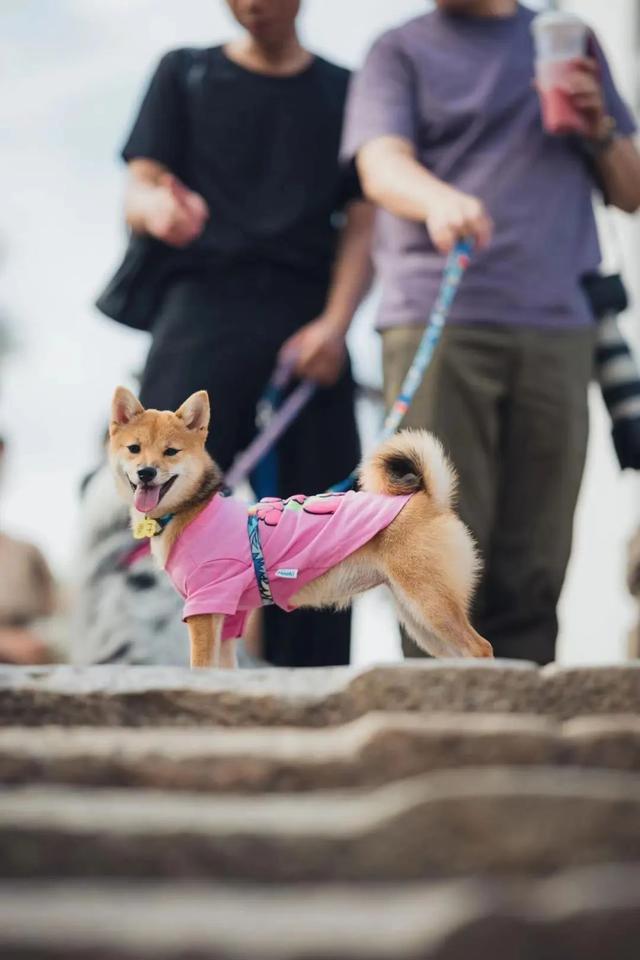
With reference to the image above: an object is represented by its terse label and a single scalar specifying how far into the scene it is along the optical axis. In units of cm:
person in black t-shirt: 664
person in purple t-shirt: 661
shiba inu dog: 474
